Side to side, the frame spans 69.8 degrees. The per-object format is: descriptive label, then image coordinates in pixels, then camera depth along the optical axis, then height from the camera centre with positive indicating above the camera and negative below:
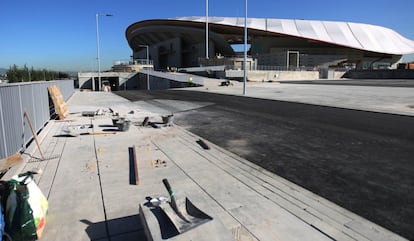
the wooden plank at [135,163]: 4.96 -1.62
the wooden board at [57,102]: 11.67 -0.89
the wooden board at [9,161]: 4.70 -1.31
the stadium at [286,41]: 75.73 +9.90
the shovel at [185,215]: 2.96 -1.45
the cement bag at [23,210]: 3.07 -1.36
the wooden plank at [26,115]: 6.82 -0.83
